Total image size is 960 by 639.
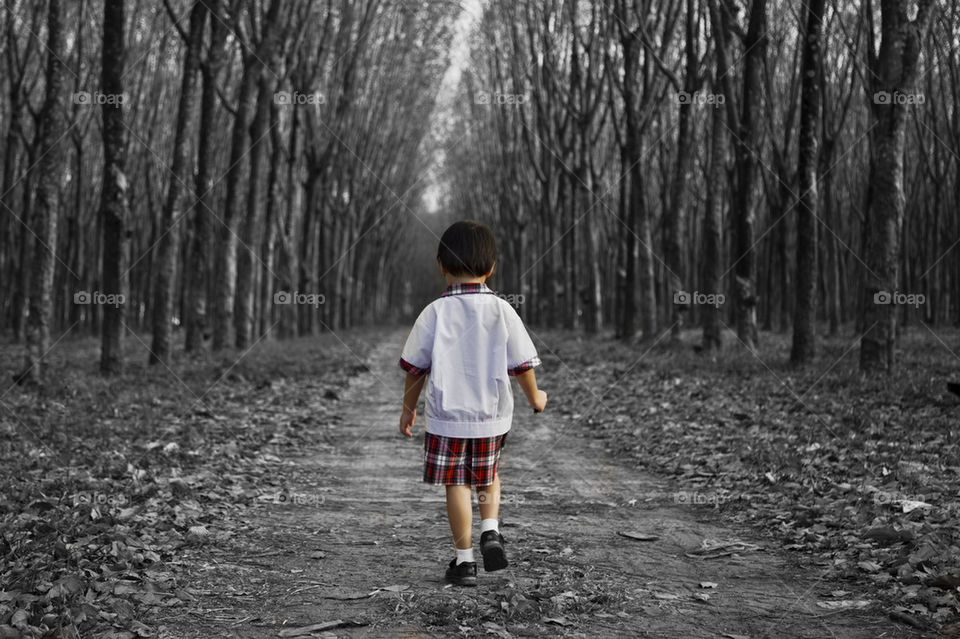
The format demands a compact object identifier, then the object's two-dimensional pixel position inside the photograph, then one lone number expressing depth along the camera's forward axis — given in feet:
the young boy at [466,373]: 13.33
